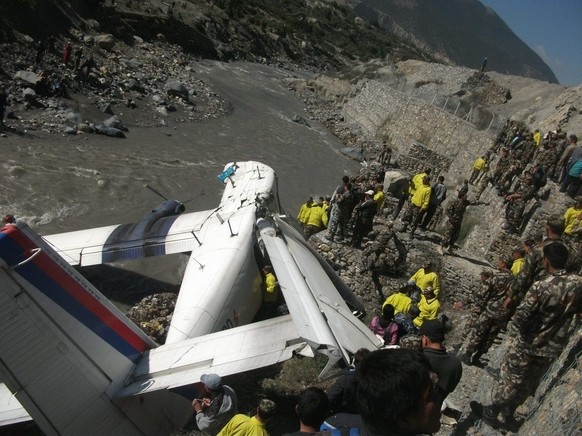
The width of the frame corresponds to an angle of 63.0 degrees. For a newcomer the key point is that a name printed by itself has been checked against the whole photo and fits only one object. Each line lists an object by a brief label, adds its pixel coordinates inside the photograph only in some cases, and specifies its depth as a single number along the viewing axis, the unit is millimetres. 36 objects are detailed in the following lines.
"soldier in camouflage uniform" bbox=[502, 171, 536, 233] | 12711
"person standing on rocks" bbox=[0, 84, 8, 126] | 17258
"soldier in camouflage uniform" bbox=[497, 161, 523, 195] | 15523
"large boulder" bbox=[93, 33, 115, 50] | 30656
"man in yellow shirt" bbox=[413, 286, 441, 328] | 8523
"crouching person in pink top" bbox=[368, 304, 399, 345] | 7973
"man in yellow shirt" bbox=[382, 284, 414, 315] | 8766
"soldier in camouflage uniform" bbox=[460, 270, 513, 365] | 7359
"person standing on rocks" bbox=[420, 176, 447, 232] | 13148
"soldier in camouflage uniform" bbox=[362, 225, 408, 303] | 11586
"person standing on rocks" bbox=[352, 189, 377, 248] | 12312
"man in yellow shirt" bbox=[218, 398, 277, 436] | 4977
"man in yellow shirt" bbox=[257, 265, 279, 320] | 9734
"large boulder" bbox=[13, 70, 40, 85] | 21262
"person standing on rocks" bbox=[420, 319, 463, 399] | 4875
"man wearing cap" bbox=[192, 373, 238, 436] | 6027
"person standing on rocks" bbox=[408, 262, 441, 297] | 9352
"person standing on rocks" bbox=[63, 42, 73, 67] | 25047
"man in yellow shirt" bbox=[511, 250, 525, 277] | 8844
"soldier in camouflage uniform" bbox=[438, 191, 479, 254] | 11830
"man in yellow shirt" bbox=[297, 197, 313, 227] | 14149
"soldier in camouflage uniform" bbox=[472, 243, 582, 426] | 5215
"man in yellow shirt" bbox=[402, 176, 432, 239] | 12953
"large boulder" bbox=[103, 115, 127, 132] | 21594
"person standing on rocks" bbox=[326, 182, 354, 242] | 12469
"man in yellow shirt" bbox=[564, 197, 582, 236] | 10621
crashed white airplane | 4918
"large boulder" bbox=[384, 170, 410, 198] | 17869
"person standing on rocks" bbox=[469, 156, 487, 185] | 18875
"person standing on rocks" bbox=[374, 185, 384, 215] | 13336
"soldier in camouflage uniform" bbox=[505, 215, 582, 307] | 6711
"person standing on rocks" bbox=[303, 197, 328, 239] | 13930
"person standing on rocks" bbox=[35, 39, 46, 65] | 23641
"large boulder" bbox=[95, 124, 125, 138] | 20922
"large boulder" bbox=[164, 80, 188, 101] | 28969
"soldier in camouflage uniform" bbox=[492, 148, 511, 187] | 16266
